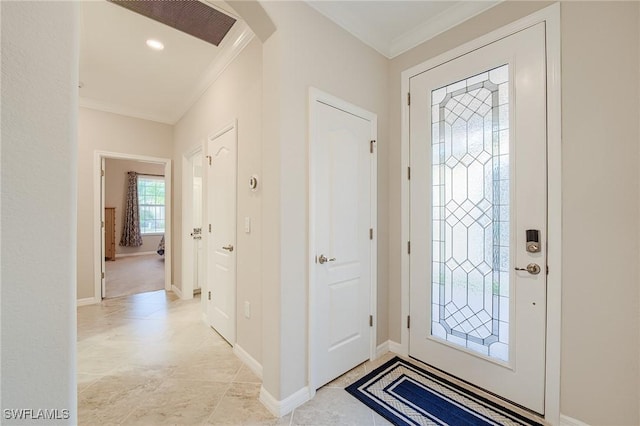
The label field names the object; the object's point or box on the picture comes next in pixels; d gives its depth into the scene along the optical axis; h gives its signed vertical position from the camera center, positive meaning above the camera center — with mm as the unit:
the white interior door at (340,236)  1900 -192
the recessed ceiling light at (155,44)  2445 +1587
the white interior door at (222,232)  2531 -217
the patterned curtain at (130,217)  7691 -165
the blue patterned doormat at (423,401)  1637 -1289
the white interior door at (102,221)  3918 -145
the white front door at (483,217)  1666 -31
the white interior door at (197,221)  4117 -153
